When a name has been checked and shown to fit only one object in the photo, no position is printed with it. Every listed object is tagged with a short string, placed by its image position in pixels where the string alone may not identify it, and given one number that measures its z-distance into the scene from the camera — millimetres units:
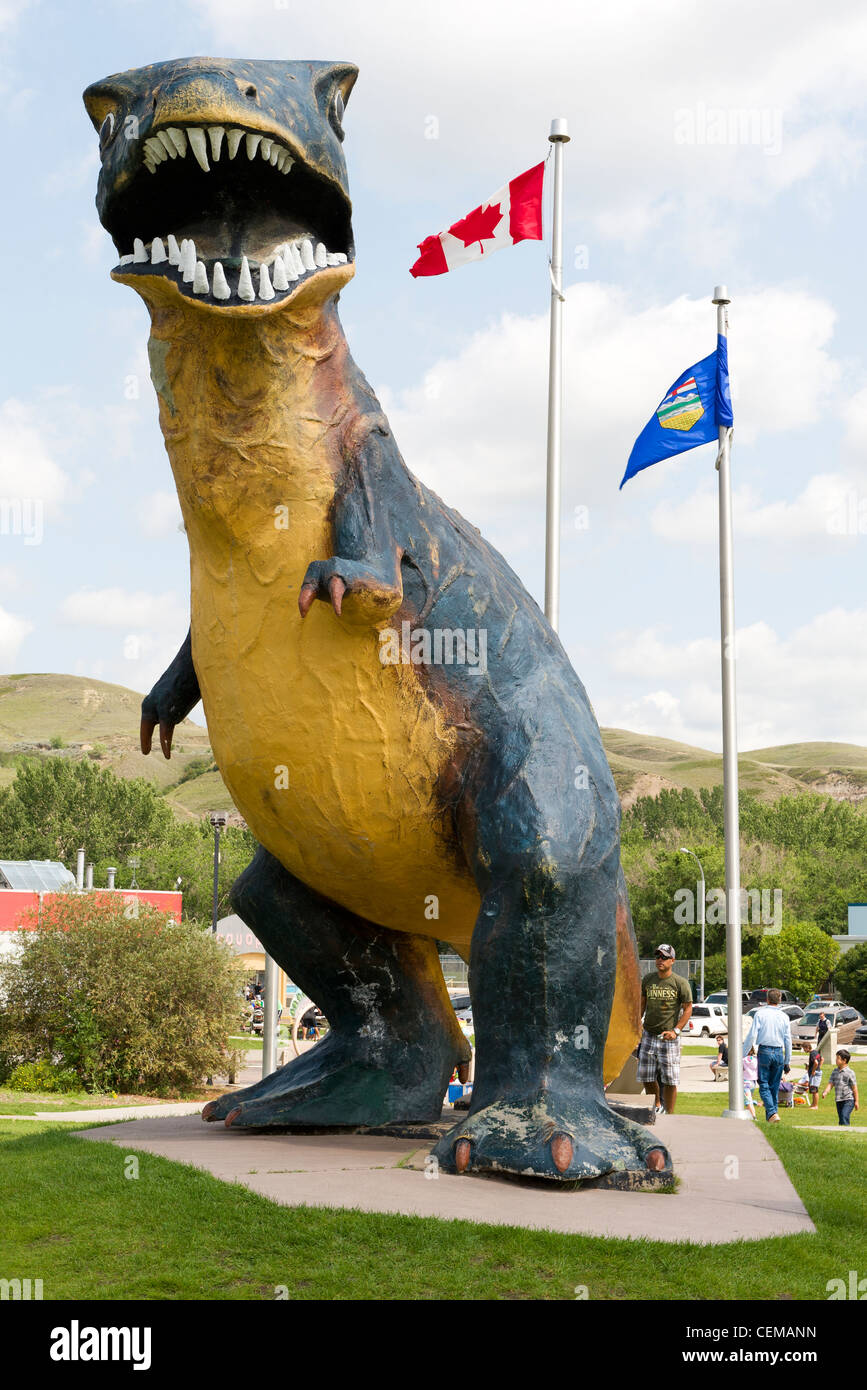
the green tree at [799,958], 48156
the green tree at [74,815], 60531
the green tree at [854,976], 45906
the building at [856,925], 54312
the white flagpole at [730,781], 11555
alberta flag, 12430
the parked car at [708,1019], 41125
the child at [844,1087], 15211
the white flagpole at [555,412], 10672
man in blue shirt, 13477
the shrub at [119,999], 16078
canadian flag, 11148
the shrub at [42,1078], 16703
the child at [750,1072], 16484
